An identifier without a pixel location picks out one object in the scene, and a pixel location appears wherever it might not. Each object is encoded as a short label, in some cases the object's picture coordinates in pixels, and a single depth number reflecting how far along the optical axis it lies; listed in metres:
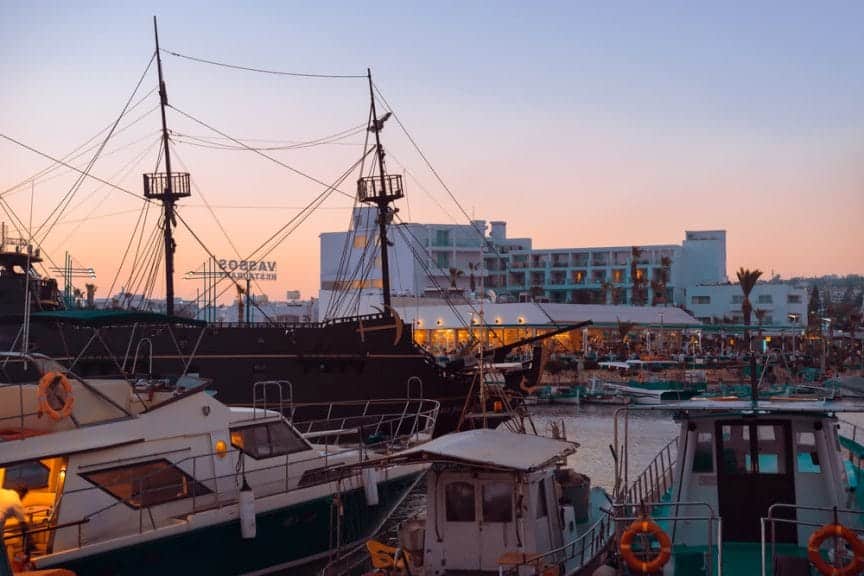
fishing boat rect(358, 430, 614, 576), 13.71
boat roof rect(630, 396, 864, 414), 14.18
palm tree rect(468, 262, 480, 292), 97.11
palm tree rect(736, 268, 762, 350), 89.00
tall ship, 31.39
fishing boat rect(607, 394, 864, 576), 14.14
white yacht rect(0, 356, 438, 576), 15.23
